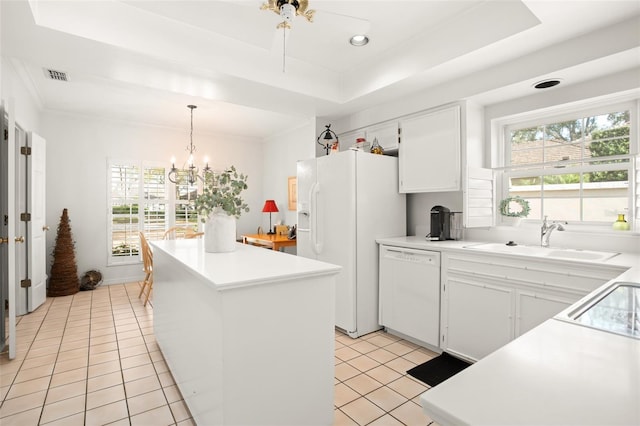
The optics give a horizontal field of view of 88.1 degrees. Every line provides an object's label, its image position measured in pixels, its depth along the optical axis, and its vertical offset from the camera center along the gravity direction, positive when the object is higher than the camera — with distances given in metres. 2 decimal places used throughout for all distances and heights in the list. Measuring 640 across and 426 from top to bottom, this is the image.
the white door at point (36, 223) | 3.80 -0.17
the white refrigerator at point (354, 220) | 3.28 -0.09
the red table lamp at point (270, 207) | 5.88 +0.08
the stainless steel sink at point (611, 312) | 0.96 -0.32
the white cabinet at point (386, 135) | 3.60 +0.87
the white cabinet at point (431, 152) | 3.06 +0.60
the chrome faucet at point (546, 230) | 2.65 -0.14
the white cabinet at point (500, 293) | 2.10 -0.58
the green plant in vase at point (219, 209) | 2.24 +0.01
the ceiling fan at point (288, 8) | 2.00 +1.25
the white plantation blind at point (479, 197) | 2.94 +0.14
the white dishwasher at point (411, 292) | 2.89 -0.75
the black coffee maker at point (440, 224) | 3.21 -0.11
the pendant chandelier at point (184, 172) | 5.79 +0.69
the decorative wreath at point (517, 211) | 2.97 +0.06
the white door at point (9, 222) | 2.55 -0.10
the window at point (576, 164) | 2.54 +0.41
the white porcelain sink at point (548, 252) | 2.35 -0.29
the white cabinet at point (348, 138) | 4.06 +0.94
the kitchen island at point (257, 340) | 1.51 -0.64
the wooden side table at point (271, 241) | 4.57 -0.42
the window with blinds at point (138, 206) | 5.36 +0.07
